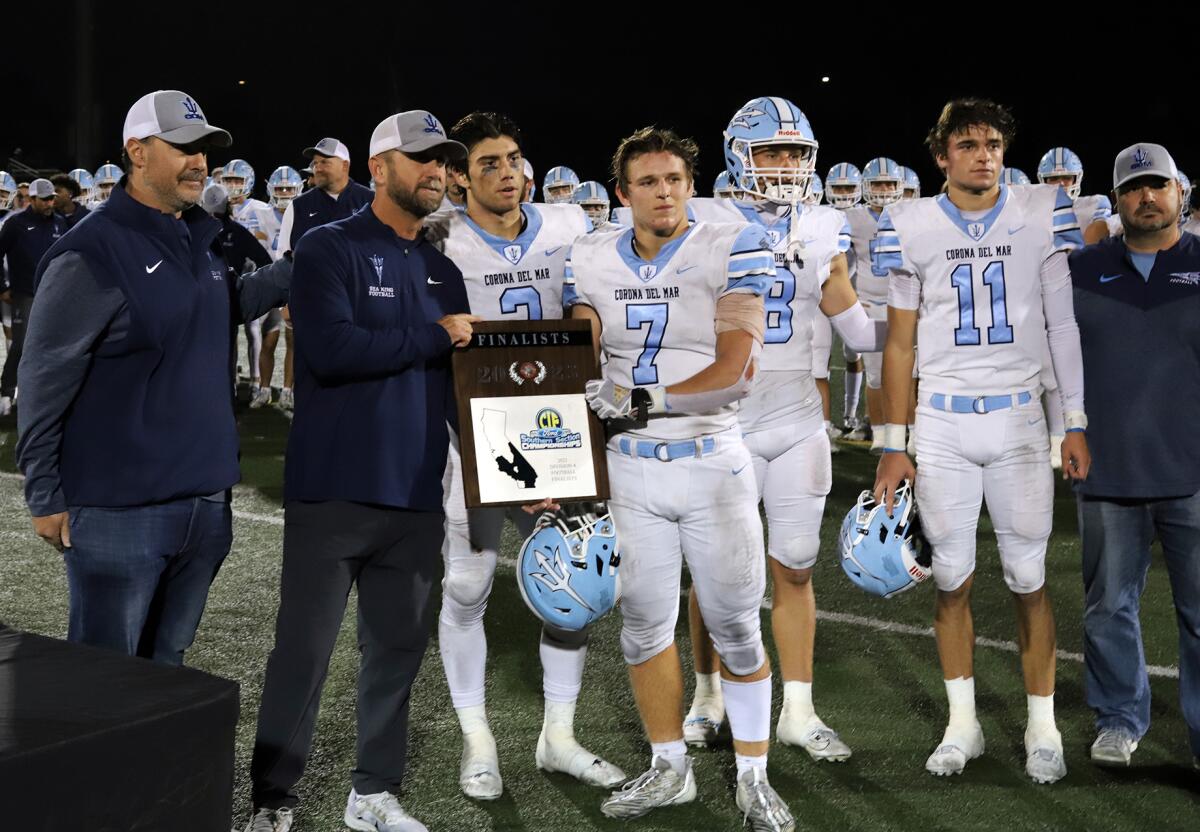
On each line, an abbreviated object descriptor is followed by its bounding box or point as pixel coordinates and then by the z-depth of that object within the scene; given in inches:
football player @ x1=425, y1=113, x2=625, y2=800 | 140.4
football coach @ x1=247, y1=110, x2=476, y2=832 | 119.1
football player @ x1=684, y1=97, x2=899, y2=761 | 154.0
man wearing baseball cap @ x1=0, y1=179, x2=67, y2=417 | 386.6
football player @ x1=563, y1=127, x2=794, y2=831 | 125.3
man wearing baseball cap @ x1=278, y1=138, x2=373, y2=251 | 293.0
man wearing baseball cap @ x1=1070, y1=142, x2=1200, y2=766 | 140.0
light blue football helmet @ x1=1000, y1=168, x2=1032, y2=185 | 440.6
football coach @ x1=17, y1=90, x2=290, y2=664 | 110.3
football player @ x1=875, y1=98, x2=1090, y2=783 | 141.6
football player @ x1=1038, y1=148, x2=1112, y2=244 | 365.0
